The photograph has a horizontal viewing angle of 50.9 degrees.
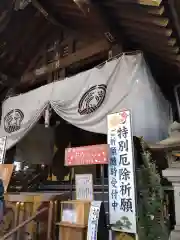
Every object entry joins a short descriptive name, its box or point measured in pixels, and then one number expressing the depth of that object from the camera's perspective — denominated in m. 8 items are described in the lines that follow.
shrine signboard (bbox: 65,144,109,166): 2.65
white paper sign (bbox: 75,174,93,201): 2.80
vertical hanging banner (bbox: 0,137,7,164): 4.02
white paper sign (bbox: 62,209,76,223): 2.74
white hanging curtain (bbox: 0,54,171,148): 3.00
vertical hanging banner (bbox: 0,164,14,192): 3.69
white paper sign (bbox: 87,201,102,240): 2.44
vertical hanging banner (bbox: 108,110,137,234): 2.47
